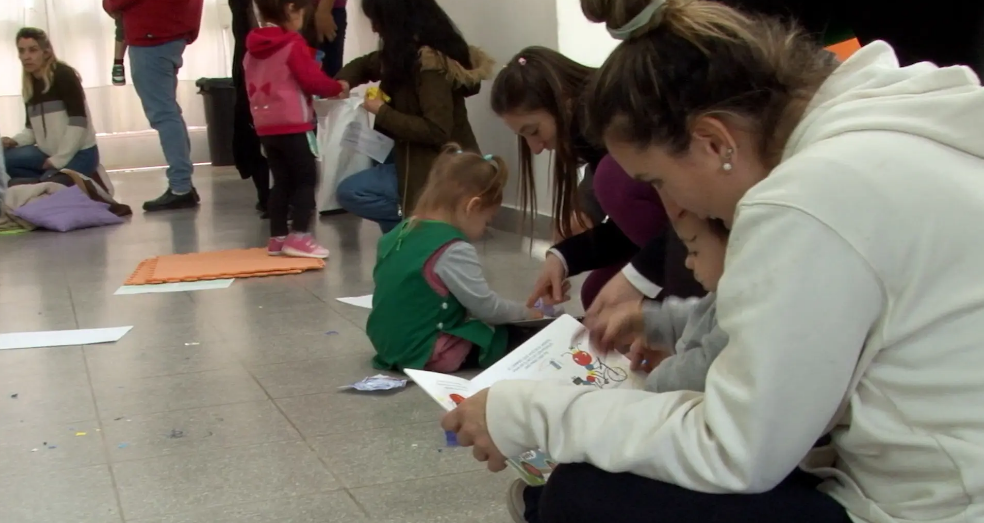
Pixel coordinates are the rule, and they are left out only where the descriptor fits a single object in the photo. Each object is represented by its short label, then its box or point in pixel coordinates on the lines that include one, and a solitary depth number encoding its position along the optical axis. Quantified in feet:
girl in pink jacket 10.55
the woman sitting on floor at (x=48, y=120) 14.89
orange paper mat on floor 9.75
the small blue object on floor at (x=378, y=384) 5.94
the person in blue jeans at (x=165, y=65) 14.14
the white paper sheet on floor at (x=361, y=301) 8.25
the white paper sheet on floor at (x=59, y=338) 7.38
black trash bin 21.12
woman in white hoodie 2.15
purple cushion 13.33
